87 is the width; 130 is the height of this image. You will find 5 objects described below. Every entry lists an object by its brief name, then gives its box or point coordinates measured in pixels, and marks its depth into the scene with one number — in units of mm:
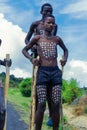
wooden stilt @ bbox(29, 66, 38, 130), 4850
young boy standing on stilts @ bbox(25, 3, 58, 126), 5350
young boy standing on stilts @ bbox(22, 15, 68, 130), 4816
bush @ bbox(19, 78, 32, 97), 15193
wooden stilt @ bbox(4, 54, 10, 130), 5051
